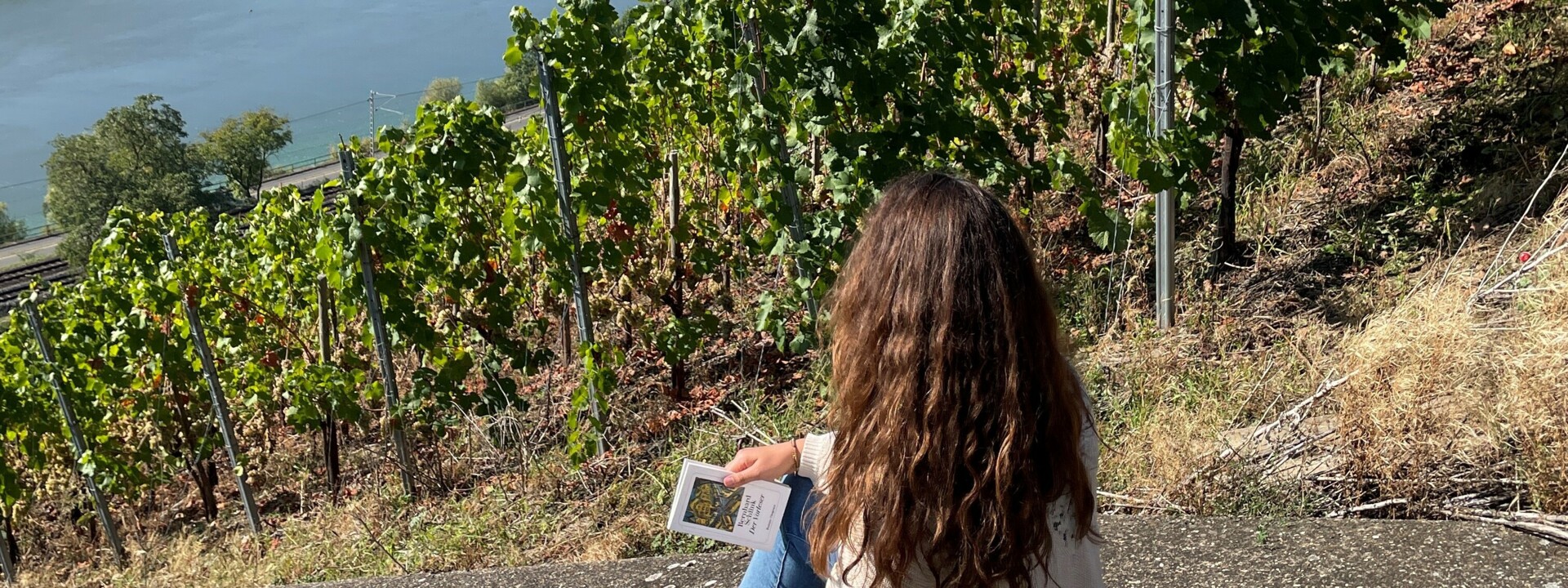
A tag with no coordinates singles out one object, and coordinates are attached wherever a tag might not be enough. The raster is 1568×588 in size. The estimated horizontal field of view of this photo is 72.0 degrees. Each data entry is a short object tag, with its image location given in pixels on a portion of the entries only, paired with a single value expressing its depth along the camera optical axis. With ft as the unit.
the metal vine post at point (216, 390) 16.16
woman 4.32
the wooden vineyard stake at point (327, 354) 15.92
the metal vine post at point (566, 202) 12.14
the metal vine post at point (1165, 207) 12.12
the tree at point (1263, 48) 12.09
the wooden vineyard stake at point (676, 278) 15.21
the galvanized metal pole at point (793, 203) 12.32
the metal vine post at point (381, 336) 13.61
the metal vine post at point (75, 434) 17.31
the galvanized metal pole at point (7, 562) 19.61
